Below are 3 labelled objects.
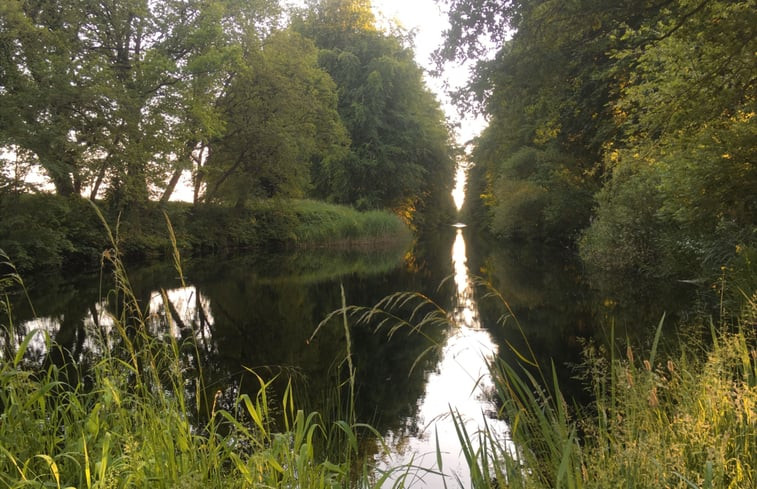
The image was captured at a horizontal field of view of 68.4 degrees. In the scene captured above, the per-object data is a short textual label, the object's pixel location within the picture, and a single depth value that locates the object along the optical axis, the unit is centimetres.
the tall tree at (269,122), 2380
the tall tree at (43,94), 1446
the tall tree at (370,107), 3275
